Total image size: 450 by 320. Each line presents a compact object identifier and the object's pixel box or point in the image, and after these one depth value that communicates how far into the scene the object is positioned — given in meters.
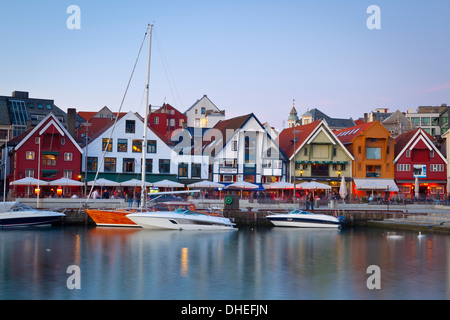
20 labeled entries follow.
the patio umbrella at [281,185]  72.55
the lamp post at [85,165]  72.86
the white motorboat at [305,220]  54.88
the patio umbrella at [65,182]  64.19
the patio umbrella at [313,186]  71.56
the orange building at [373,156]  85.94
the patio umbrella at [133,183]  68.25
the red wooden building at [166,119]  112.75
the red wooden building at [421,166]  87.19
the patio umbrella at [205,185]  70.00
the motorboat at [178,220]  49.94
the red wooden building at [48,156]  72.75
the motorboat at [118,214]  51.34
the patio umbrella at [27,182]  62.62
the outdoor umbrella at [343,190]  65.75
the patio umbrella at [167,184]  68.94
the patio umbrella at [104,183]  66.75
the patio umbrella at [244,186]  69.69
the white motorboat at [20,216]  50.03
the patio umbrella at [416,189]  72.04
